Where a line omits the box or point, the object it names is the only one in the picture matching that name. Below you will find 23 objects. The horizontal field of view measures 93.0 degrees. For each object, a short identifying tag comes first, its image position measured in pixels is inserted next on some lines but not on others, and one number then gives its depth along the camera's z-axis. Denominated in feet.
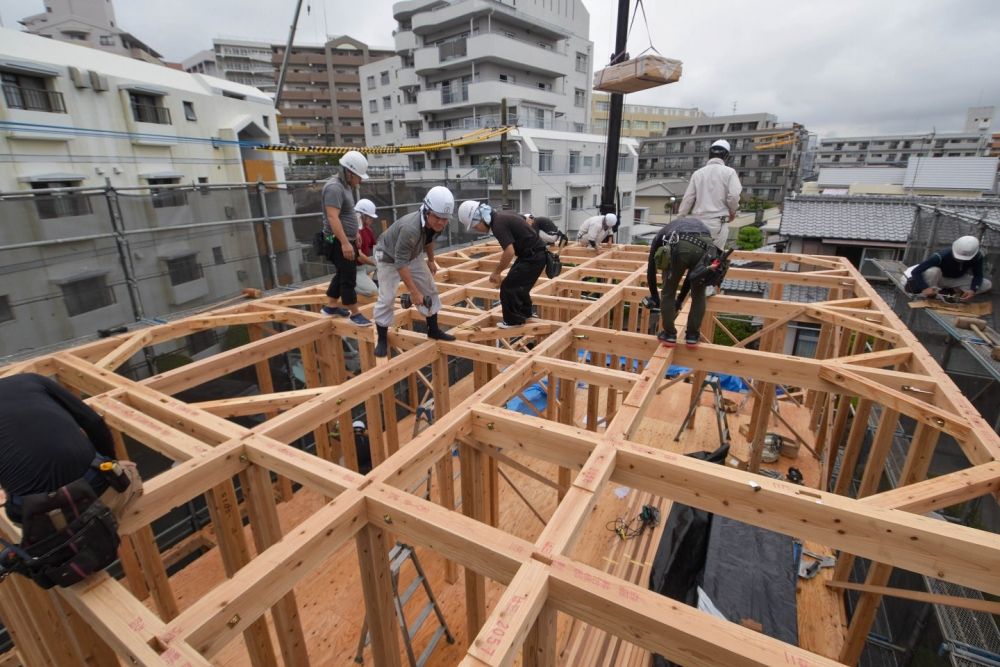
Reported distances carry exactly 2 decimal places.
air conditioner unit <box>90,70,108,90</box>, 47.37
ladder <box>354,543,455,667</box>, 10.98
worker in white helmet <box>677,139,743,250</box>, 16.90
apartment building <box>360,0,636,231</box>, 82.07
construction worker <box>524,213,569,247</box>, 24.59
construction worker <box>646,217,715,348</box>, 13.20
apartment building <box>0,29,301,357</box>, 19.15
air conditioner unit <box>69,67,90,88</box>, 45.76
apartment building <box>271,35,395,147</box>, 147.84
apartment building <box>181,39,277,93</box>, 166.09
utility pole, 54.75
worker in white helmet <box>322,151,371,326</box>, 15.52
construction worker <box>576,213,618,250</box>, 30.37
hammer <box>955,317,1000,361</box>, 17.30
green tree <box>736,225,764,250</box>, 94.58
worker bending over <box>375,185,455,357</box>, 12.88
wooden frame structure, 5.82
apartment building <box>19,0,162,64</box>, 97.86
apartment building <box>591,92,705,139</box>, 175.01
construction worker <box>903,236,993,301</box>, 19.98
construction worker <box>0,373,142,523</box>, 6.06
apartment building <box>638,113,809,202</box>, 142.41
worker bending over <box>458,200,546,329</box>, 15.49
